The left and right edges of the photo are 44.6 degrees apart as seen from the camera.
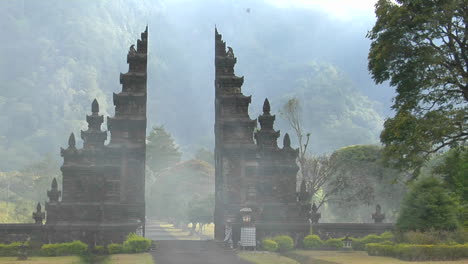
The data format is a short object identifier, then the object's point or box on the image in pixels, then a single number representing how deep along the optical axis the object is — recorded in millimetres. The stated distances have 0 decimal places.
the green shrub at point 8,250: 35656
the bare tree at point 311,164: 61031
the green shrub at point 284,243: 37656
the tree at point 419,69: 29656
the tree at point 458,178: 32688
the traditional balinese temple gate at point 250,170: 46188
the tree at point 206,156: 153488
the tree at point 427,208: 30094
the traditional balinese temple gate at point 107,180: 41594
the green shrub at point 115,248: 37219
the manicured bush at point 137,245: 37469
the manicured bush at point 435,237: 28297
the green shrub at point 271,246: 37125
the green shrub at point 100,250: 37906
